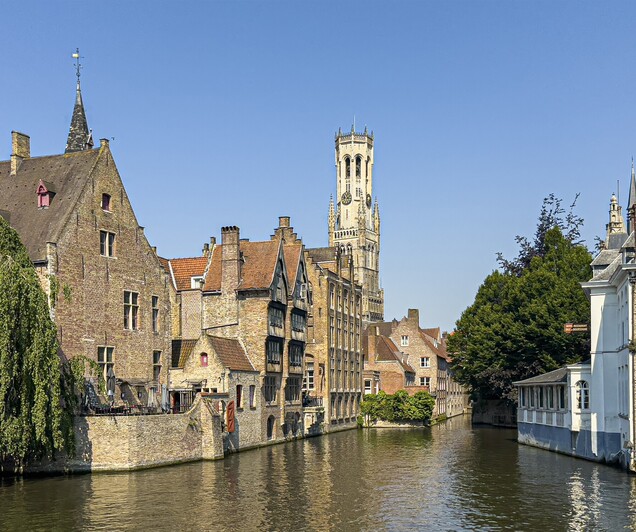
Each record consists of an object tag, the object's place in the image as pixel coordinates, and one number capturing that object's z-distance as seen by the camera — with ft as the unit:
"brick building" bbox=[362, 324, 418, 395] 272.51
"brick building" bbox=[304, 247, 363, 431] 228.22
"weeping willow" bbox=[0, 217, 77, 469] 112.16
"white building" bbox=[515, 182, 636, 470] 123.75
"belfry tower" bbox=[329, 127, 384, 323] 636.89
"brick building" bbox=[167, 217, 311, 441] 183.93
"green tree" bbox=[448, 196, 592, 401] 210.18
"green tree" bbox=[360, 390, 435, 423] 251.39
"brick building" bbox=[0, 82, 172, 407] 142.31
